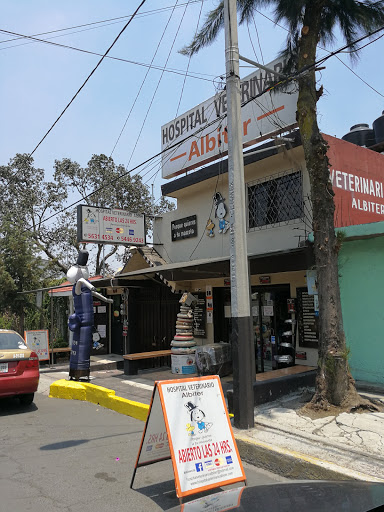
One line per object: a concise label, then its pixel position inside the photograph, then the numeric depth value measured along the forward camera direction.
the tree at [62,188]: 23.58
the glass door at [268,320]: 10.20
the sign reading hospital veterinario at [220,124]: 10.27
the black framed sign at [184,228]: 12.60
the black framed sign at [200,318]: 12.22
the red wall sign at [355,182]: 9.69
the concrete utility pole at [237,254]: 6.02
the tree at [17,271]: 14.84
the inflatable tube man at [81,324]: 10.16
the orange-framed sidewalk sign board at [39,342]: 13.04
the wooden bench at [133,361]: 11.10
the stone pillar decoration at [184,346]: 10.69
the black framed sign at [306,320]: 9.10
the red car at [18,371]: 7.49
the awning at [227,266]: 7.85
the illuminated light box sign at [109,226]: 11.60
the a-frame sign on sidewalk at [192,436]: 4.07
